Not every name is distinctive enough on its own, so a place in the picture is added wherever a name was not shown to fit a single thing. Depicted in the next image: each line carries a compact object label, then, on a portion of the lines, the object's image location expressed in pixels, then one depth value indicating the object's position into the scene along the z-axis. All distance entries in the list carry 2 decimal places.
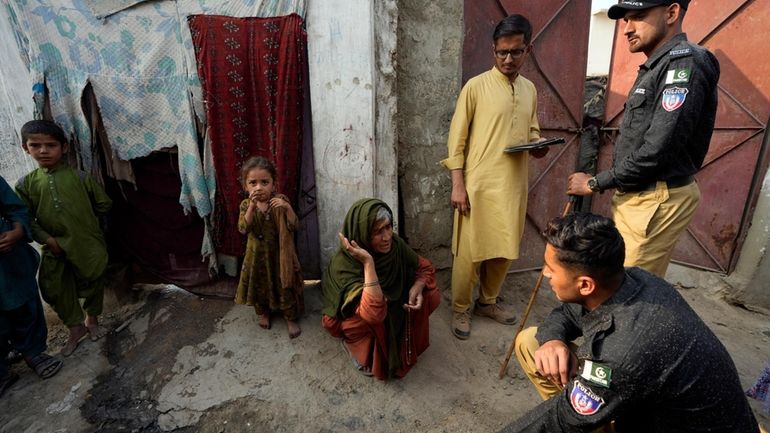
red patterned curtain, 2.59
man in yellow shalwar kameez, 2.58
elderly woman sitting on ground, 2.18
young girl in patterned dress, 2.40
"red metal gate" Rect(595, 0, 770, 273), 3.38
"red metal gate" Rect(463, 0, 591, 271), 3.33
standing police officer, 1.78
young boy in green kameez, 2.47
